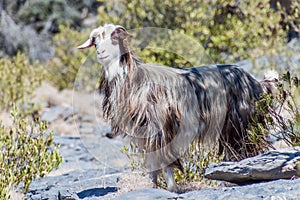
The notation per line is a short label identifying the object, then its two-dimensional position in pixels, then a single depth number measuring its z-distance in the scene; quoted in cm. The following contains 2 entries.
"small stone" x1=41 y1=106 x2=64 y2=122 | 3359
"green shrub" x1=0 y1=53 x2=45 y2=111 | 3006
